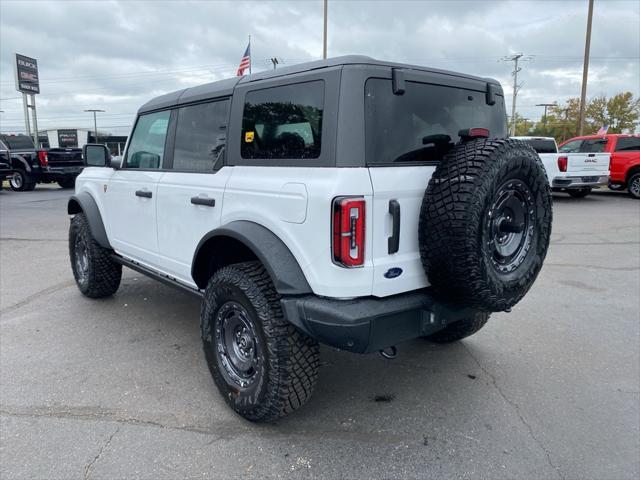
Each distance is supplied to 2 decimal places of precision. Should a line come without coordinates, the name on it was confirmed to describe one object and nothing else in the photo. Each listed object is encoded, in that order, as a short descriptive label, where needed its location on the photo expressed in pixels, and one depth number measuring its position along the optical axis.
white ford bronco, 2.35
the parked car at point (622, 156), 14.52
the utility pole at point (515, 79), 55.69
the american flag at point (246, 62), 13.72
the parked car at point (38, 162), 17.45
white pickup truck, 13.34
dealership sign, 32.31
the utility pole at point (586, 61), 22.64
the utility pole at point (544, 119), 55.97
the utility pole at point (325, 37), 25.39
